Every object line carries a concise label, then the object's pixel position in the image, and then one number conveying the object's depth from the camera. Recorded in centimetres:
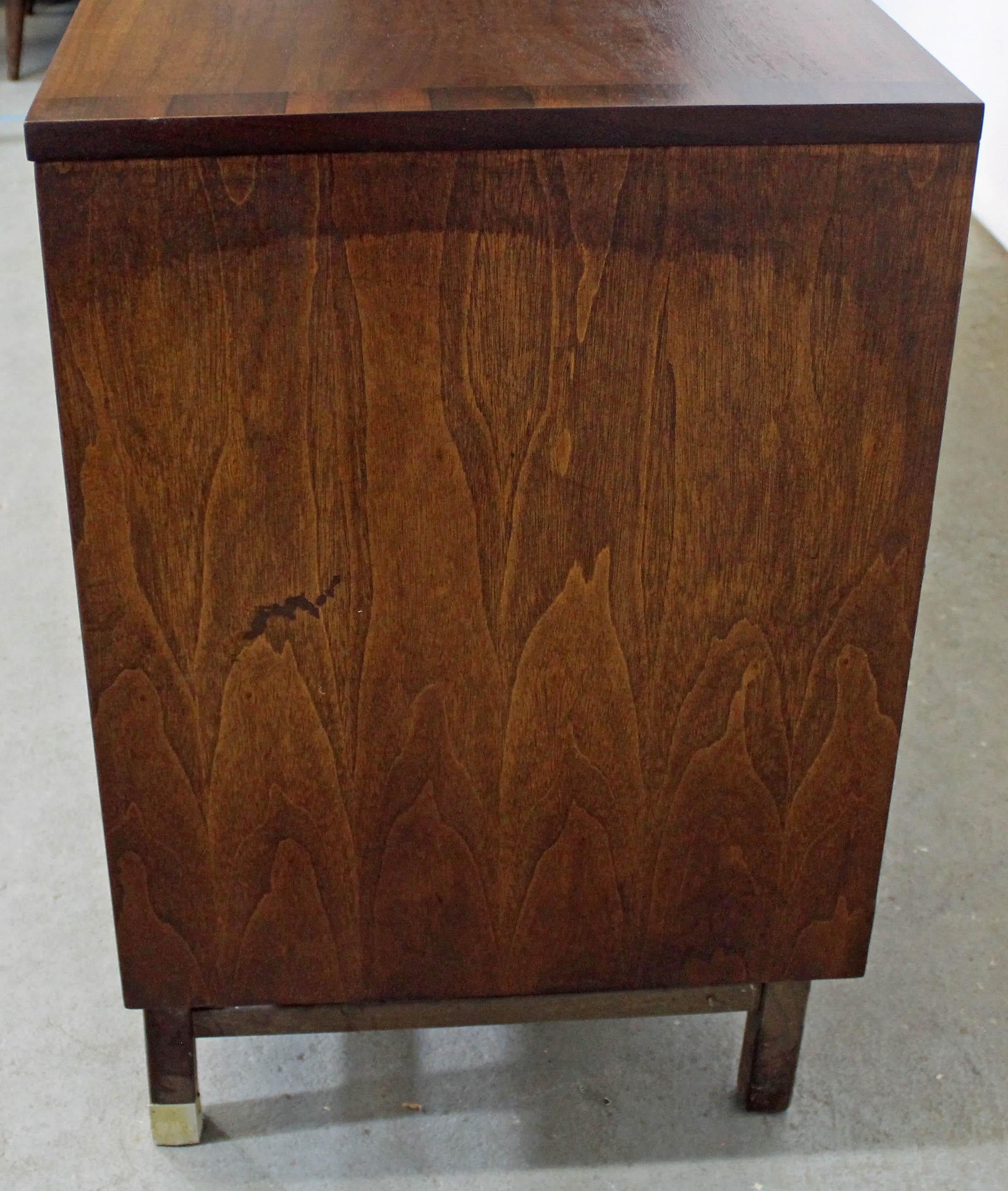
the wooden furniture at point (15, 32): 371
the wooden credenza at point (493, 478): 82
